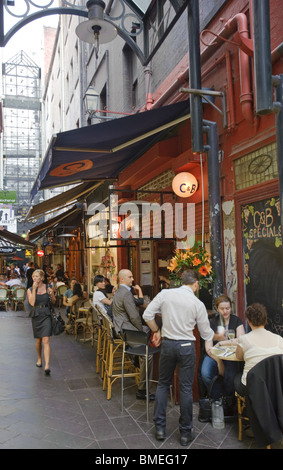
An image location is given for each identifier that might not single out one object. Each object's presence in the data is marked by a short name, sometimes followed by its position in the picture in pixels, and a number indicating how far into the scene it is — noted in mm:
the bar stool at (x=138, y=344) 5059
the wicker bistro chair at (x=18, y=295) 15867
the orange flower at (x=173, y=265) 5488
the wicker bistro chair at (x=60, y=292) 14844
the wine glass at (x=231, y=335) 4922
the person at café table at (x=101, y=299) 7562
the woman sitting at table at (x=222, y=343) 4652
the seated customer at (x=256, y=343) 3805
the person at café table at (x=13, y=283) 17541
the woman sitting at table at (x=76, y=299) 10531
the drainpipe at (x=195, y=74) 5320
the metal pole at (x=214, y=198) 5688
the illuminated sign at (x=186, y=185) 7285
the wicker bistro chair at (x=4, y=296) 15898
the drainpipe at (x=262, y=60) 3584
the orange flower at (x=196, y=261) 5300
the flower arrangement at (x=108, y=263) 13641
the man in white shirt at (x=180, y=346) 4172
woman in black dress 6875
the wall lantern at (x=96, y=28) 5492
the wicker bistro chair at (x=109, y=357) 5514
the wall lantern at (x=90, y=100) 10797
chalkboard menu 5047
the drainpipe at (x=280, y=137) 3795
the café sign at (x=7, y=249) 20750
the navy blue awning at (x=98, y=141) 5707
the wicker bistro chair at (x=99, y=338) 6802
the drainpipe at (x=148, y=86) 9328
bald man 5672
